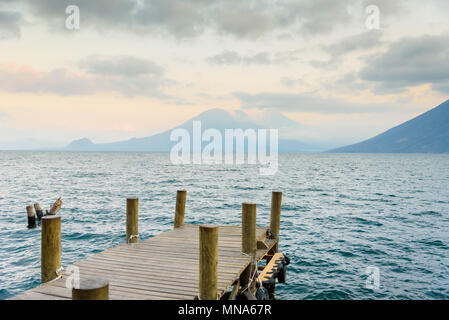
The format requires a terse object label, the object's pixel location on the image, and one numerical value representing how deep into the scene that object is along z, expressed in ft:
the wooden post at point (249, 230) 27.61
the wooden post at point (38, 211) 68.07
